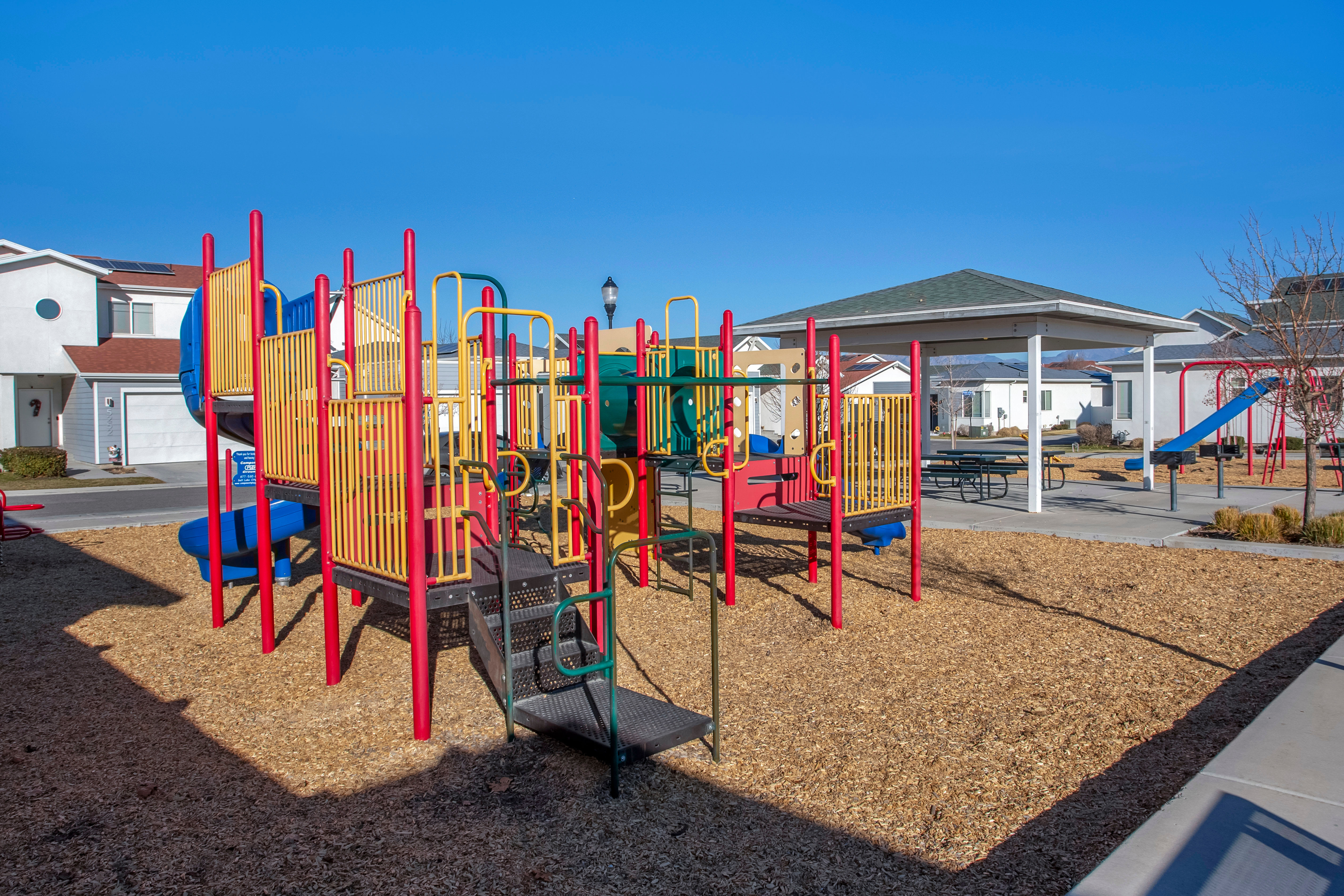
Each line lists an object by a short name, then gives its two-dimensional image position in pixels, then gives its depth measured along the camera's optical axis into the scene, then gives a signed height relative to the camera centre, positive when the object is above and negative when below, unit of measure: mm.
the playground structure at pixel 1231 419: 13133 -222
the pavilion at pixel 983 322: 13430 +1529
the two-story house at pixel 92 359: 25875 +1863
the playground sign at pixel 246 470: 8859 -507
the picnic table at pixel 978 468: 14922 -911
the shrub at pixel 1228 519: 10836 -1295
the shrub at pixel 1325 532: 9883 -1330
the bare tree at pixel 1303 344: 10594 +897
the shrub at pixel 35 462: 21859 -966
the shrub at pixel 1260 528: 10398 -1355
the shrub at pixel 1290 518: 10469 -1269
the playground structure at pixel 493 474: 4992 -440
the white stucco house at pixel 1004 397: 45562 +933
